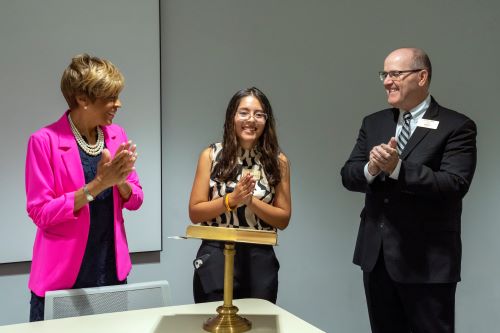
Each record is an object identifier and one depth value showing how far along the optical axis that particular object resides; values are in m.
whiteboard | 2.74
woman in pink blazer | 1.84
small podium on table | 1.46
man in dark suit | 2.16
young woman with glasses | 2.12
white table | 1.60
